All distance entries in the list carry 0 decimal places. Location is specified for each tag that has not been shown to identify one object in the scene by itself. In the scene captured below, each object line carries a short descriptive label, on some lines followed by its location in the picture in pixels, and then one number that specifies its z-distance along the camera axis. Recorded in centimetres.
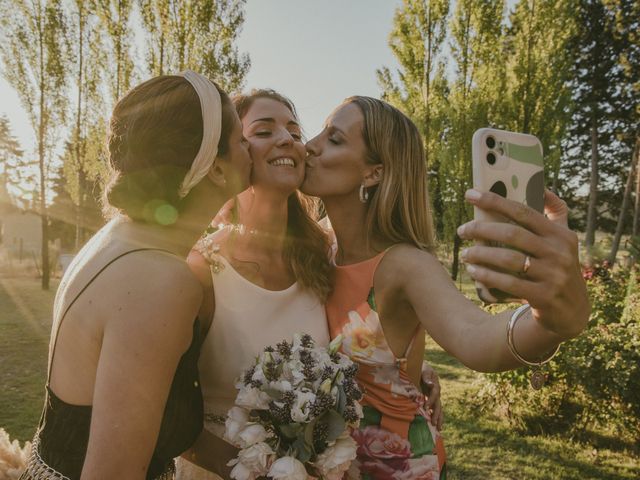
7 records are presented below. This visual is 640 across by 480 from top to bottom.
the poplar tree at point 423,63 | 1631
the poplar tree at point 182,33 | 1133
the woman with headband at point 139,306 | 133
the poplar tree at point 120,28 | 1296
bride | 236
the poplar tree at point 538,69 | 1662
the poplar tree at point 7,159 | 4775
